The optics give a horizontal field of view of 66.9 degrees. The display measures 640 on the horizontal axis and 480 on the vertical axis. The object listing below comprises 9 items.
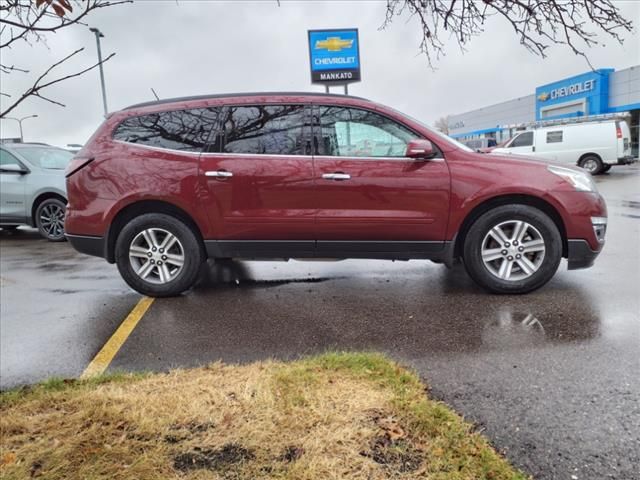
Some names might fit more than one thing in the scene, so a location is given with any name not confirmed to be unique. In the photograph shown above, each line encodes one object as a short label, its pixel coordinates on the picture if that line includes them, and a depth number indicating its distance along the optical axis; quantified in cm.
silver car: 845
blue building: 2877
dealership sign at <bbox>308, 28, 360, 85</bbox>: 1421
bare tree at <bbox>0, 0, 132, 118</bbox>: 166
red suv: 442
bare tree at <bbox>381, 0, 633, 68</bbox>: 277
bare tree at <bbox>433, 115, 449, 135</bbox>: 7985
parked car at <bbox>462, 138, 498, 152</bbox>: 2877
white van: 1859
